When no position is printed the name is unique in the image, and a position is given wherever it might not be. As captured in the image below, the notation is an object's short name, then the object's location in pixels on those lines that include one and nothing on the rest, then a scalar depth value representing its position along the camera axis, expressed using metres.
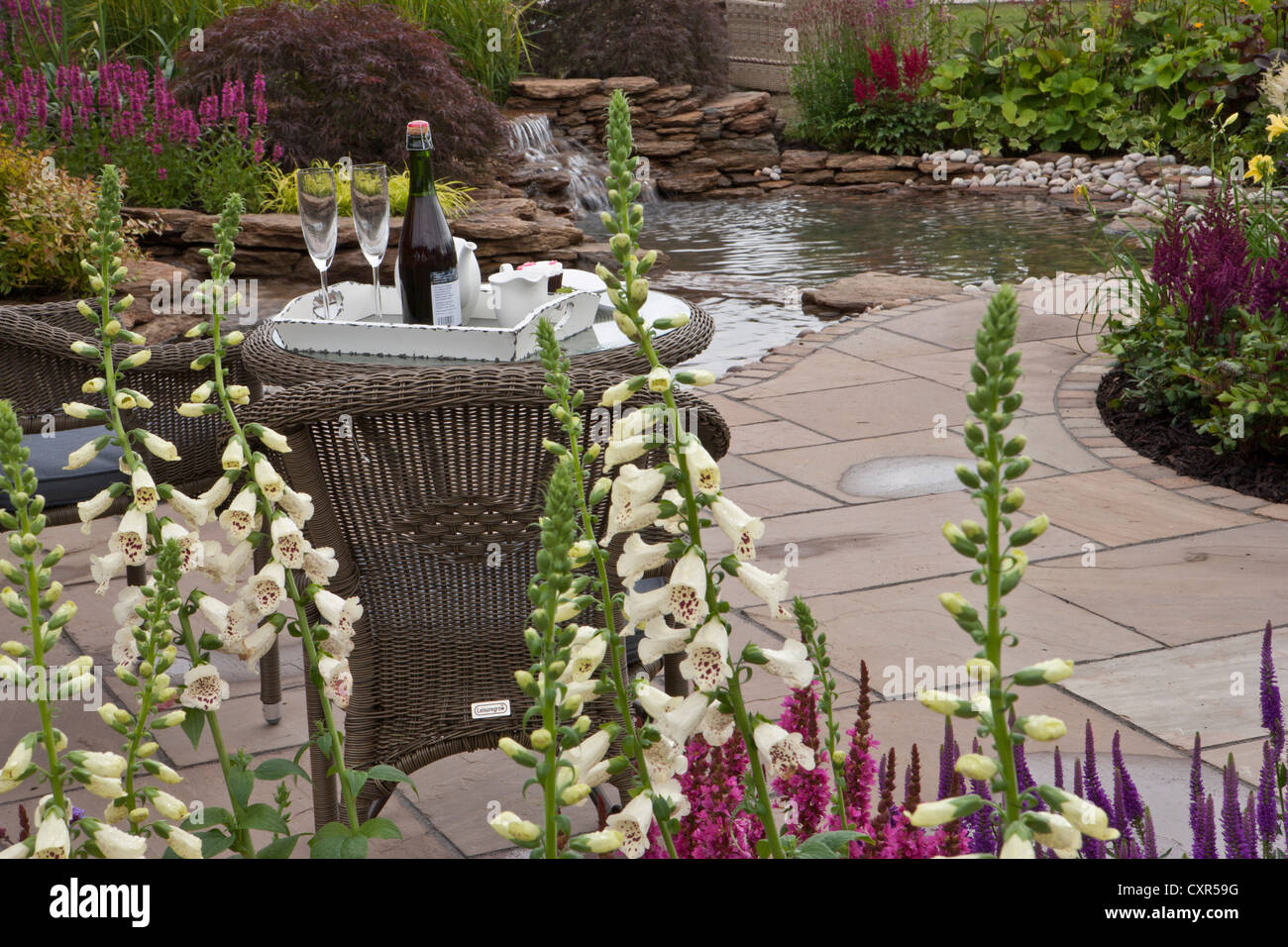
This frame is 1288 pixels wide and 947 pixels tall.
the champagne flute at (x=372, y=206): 3.35
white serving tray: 3.04
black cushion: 3.20
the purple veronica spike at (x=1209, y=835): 1.56
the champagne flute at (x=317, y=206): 3.28
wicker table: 2.92
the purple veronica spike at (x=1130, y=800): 1.71
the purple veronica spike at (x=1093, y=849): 1.47
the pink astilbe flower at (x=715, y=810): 1.31
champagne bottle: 3.23
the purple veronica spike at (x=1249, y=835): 1.57
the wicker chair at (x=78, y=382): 3.24
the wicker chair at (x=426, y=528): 2.16
